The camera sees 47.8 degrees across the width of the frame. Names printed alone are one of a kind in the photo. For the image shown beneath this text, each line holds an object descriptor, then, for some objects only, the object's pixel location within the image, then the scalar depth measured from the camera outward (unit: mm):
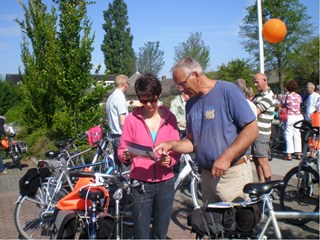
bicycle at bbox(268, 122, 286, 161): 9975
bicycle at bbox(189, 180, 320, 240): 2592
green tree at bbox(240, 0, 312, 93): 34094
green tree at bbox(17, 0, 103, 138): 10289
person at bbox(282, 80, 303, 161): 8938
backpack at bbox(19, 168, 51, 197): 4801
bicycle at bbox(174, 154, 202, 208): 5168
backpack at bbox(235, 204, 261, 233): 2529
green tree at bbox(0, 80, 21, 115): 30259
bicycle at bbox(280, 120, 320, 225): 4816
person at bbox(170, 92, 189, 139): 6291
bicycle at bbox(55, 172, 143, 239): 3010
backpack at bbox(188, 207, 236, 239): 2562
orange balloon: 7206
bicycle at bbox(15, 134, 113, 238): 4648
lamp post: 8508
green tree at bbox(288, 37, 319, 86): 31891
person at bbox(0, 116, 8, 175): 9664
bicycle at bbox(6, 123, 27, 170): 10602
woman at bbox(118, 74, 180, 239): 3016
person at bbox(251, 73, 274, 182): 5672
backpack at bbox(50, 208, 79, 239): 3195
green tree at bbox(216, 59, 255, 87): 22125
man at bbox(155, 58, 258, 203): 2637
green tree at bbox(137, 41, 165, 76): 55375
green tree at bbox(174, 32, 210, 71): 33469
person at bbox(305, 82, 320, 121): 9211
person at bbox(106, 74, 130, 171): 6449
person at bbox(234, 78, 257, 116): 6191
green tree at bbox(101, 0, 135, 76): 64938
